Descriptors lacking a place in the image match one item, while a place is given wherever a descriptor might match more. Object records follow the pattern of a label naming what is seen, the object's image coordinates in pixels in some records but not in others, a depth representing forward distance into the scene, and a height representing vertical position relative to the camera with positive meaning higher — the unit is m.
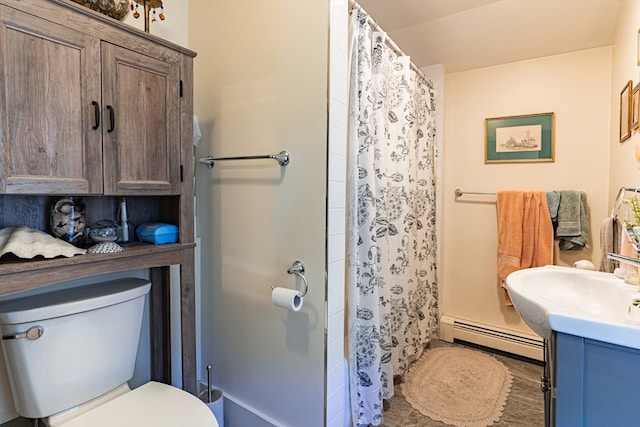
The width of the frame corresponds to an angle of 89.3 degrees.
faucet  1.04 -0.17
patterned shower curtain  1.55 -0.05
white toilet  1.11 -0.58
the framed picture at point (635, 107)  1.39 +0.45
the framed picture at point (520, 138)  2.39 +0.53
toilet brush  1.66 -0.91
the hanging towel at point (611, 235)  1.48 -0.13
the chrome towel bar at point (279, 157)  1.45 +0.23
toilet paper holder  1.41 -0.27
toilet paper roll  1.34 -0.38
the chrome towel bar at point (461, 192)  2.66 +0.13
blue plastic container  1.42 -0.11
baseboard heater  2.38 -1.01
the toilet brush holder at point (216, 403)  1.64 -0.99
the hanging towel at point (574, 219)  2.24 -0.08
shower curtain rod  1.51 +0.93
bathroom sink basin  0.87 -0.33
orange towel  2.34 -0.18
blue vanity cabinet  0.85 -0.49
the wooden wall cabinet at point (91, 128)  0.99 +0.28
